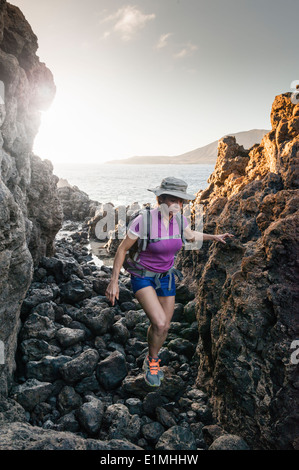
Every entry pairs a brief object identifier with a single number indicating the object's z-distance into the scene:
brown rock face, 3.08
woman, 3.87
